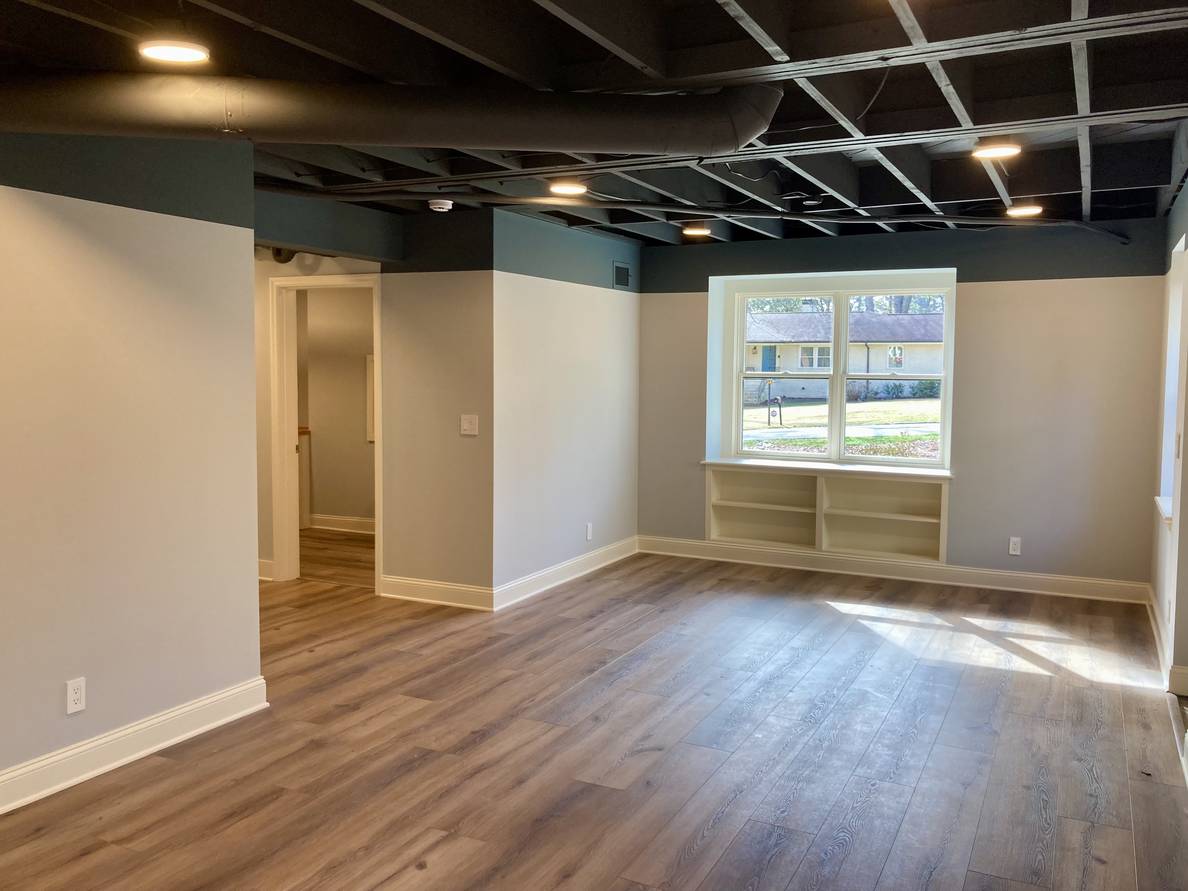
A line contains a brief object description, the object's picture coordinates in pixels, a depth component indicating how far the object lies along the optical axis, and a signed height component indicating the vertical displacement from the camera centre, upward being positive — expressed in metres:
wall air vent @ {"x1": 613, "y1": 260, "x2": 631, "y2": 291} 7.32 +0.90
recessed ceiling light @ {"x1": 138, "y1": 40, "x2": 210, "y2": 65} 2.55 +0.92
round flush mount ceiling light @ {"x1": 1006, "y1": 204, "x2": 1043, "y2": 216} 5.52 +1.09
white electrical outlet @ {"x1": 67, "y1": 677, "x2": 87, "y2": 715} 3.42 -1.12
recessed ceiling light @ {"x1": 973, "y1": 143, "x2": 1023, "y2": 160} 4.07 +1.06
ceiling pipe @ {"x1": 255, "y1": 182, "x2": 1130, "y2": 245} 5.03 +1.06
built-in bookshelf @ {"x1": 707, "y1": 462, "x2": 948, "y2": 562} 7.05 -0.90
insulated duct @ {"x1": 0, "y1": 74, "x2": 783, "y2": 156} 2.98 +0.88
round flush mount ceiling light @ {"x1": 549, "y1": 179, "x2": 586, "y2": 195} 4.97 +1.08
